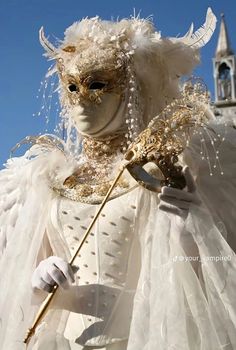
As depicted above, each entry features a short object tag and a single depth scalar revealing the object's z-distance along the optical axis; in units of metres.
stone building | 21.61
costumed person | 3.27
